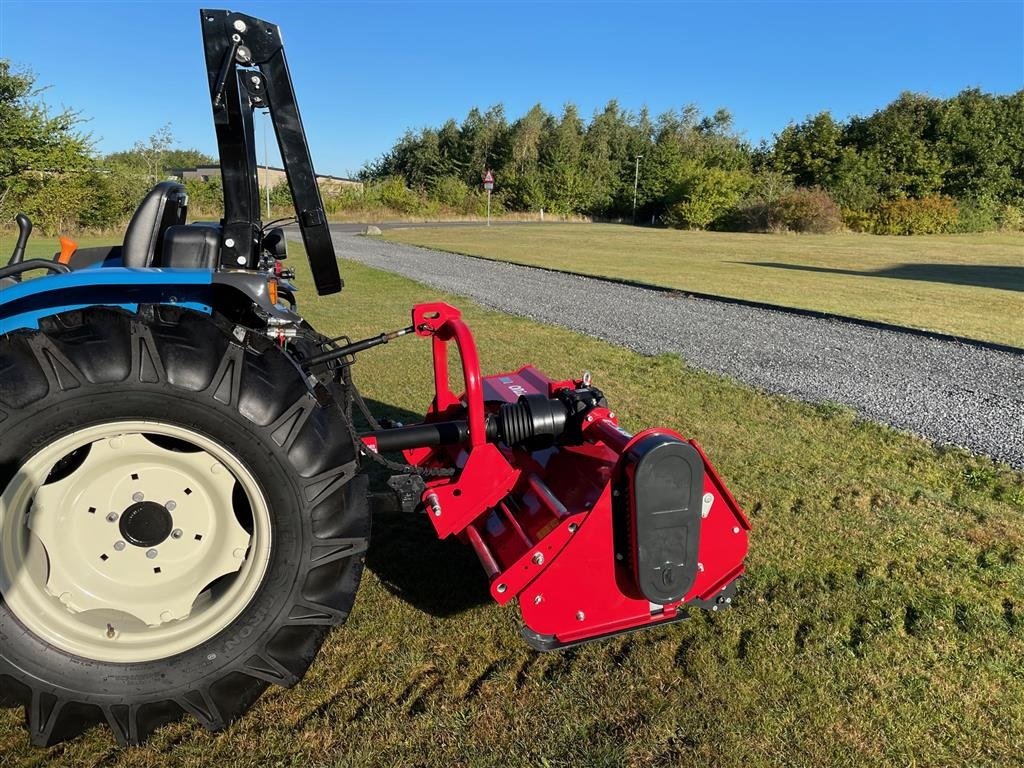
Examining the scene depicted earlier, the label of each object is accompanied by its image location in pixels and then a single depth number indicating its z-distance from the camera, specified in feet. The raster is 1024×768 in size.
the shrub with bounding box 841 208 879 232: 136.87
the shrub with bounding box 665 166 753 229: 157.69
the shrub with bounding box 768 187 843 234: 130.52
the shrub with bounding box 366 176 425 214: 168.55
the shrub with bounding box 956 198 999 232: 140.05
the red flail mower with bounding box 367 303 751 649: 7.08
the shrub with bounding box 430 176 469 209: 180.34
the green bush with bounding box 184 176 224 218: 110.34
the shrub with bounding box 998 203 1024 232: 142.31
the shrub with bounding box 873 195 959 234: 135.23
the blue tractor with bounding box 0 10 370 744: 5.96
